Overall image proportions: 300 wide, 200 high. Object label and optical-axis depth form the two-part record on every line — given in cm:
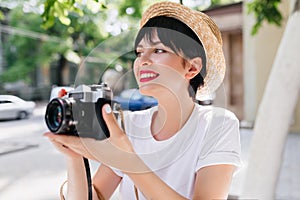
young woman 56
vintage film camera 47
